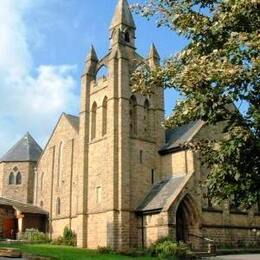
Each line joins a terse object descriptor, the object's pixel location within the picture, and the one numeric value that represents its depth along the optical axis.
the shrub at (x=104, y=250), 21.54
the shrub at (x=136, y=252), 19.91
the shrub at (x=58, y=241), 27.40
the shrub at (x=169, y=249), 18.95
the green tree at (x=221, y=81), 8.19
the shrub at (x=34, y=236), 27.77
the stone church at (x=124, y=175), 23.76
